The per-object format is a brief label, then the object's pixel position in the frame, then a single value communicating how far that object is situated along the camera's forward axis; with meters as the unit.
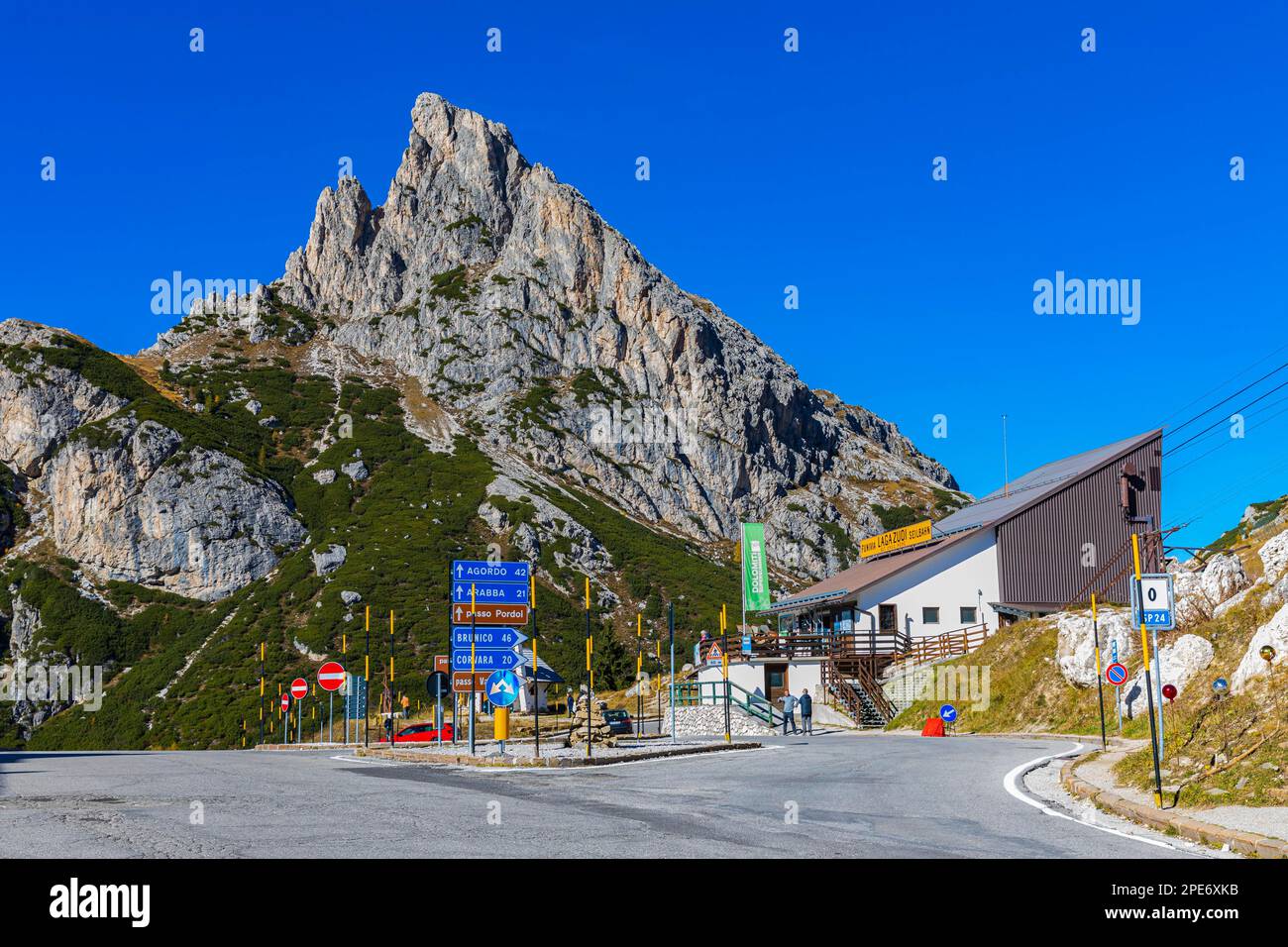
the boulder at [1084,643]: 34.12
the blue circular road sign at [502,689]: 25.09
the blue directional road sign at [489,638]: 29.44
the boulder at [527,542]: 109.00
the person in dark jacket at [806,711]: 39.83
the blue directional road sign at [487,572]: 29.62
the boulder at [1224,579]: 29.17
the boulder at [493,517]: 114.50
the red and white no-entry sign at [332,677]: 35.12
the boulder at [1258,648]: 17.77
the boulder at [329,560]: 103.44
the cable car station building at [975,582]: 50.09
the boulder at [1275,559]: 23.75
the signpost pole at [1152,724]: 13.33
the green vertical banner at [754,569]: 60.22
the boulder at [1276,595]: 22.32
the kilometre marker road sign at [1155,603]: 16.09
